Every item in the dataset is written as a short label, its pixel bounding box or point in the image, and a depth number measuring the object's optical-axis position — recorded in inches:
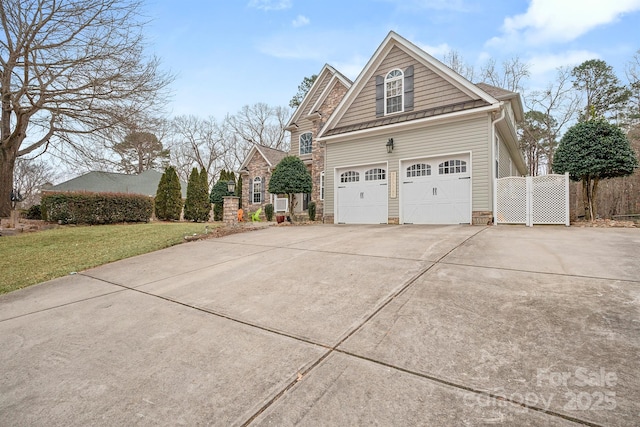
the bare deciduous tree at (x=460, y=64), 765.9
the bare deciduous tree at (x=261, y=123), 1302.9
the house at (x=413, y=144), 328.8
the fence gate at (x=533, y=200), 294.0
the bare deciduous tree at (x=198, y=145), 1278.3
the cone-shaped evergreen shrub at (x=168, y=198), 629.3
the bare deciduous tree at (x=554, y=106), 724.0
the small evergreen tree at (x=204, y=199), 665.6
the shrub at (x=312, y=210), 546.0
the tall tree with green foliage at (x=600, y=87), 665.0
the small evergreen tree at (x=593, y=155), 285.9
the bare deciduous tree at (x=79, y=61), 349.4
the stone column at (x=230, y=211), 348.8
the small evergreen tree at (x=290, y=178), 442.9
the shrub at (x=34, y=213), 553.6
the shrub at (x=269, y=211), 642.2
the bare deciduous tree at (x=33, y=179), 1076.5
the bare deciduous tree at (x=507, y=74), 748.0
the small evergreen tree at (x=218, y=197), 690.2
